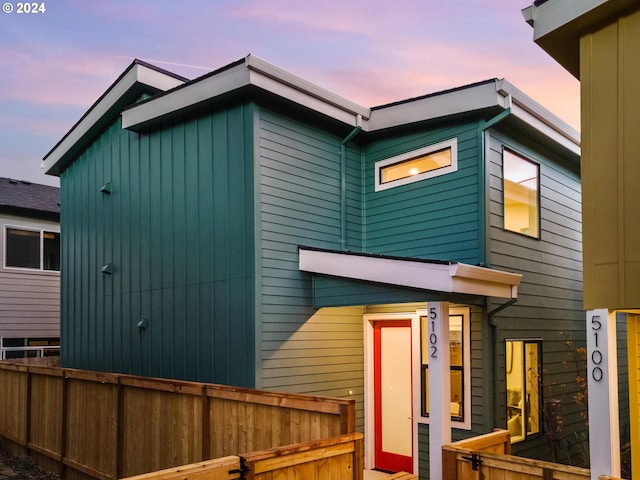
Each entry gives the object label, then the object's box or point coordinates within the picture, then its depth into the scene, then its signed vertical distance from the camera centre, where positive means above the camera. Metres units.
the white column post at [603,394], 4.74 -0.80
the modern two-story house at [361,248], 7.99 +0.60
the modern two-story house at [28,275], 16.16 +0.41
